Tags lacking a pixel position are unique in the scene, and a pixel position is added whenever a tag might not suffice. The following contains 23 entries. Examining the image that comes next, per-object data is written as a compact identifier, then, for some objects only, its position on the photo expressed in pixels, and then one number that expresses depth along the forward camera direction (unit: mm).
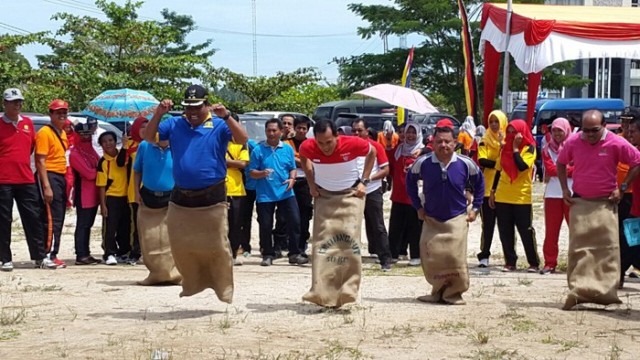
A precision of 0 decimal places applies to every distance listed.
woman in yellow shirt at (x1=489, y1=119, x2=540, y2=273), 12719
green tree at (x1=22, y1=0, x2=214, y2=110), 31562
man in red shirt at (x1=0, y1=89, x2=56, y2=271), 12312
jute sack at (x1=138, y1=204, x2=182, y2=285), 11344
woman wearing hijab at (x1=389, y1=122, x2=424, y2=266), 13734
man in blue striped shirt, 10102
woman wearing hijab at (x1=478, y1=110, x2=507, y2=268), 13008
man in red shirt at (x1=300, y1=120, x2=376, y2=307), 9650
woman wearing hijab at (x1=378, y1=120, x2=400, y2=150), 14766
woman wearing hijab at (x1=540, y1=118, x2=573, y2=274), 12609
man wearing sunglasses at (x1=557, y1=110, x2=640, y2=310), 9828
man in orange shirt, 12656
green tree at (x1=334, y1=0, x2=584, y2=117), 42188
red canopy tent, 14070
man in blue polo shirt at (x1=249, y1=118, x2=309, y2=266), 13383
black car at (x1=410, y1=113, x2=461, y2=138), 29742
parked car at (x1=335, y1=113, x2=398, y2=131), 28216
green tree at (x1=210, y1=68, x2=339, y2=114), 41094
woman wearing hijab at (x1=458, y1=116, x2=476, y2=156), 16912
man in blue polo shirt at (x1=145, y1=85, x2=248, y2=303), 9258
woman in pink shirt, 13406
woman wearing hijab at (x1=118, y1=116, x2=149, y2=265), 12984
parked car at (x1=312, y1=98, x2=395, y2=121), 34031
